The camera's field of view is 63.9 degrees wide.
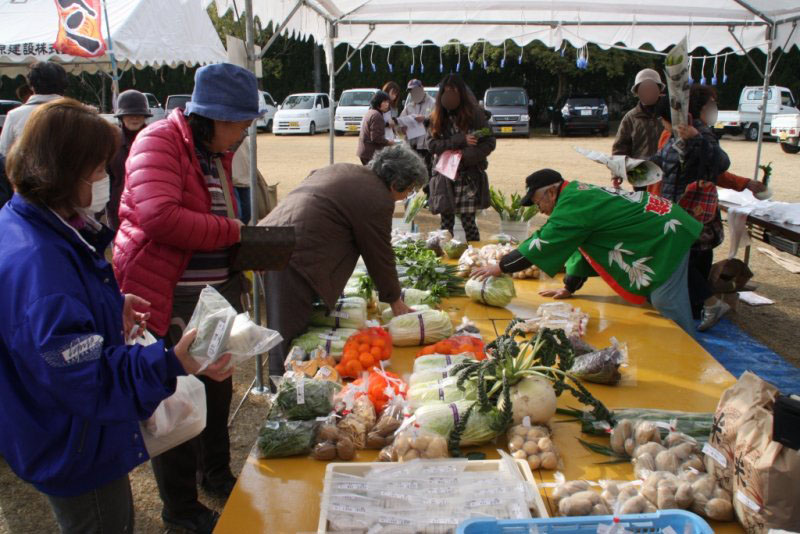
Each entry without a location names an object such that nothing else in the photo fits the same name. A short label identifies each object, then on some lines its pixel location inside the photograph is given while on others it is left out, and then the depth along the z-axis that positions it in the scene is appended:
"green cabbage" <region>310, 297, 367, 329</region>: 3.11
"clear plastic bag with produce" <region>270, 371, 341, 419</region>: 2.24
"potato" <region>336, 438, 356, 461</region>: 2.08
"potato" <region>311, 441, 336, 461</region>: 2.08
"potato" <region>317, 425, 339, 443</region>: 2.12
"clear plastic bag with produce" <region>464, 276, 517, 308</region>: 3.67
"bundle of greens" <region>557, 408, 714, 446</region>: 2.19
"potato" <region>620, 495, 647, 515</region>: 1.70
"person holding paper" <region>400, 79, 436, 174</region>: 8.18
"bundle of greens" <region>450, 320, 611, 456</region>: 2.19
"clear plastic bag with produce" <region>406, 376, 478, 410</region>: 2.29
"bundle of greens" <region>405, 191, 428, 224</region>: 6.17
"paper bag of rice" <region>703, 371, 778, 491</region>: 1.73
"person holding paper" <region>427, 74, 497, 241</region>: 5.89
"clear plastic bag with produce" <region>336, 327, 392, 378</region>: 2.64
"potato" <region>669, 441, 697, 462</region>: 1.97
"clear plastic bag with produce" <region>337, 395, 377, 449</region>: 2.16
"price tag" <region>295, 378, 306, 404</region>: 2.24
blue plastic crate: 1.53
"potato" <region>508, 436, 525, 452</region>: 2.09
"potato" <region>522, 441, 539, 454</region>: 2.05
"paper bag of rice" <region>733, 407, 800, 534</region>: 1.54
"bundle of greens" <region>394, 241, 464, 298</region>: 3.95
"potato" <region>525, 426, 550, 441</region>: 2.10
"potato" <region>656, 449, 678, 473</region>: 1.92
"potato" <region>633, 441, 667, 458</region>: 2.00
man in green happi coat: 3.46
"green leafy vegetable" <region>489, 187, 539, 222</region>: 5.89
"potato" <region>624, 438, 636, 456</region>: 2.07
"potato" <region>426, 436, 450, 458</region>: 2.00
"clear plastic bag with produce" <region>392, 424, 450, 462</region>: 2.00
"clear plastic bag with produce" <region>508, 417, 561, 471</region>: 2.02
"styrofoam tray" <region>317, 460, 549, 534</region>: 1.92
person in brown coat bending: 2.95
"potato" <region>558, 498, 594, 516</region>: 1.74
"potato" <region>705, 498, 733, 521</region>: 1.72
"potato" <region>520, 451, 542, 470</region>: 2.02
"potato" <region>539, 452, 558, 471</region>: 2.02
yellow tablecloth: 1.85
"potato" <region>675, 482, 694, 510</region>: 1.76
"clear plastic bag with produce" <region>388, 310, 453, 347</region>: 3.05
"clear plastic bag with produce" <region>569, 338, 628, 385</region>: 2.60
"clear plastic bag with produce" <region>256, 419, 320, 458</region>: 2.10
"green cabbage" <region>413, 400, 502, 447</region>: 2.13
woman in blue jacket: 1.34
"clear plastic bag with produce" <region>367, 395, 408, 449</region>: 2.16
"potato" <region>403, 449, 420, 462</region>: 1.99
